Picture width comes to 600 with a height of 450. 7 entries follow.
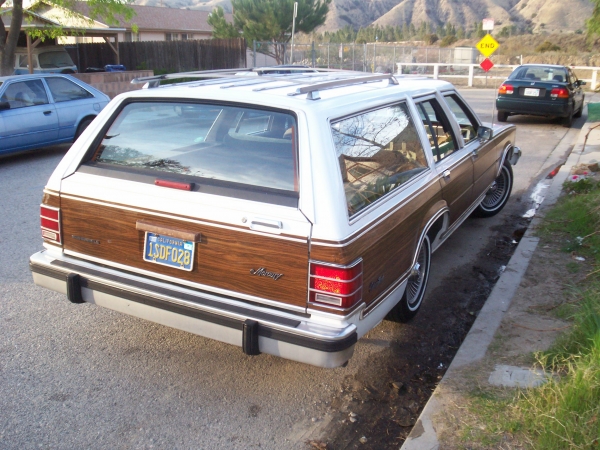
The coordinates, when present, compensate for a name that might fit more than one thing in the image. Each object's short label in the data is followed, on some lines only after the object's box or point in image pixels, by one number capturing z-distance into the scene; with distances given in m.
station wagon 3.20
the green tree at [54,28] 14.98
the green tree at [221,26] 38.25
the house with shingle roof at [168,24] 42.06
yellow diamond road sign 17.97
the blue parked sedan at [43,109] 9.91
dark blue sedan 14.95
